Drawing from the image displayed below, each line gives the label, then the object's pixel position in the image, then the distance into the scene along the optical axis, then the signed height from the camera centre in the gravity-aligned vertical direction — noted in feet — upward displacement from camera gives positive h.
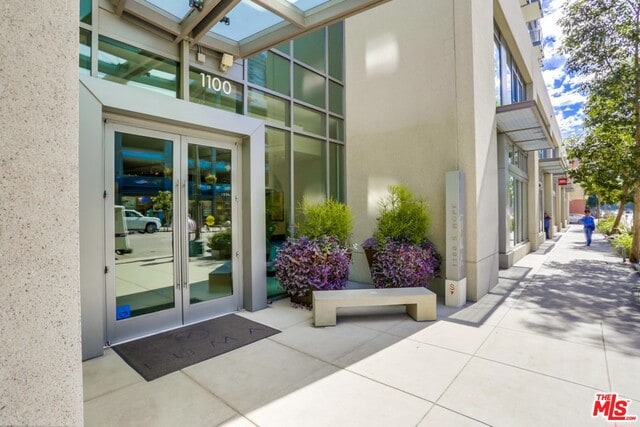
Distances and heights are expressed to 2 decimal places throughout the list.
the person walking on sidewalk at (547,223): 61.77 -1.99
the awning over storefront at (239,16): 14.20 +9.40
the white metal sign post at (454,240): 19.69 -1.58
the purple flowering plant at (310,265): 19.08 -2.87
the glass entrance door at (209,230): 16.78 -0.65
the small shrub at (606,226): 63.49 -2.91
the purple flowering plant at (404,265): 19.89 -3.11
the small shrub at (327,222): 20.44 -0.36
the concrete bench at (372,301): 16.30 -4.34
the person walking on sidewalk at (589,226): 49.37 -2.13
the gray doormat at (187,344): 12.28 -5.42
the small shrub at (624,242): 36.73 -3.67
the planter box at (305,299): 19.47 -4.96
